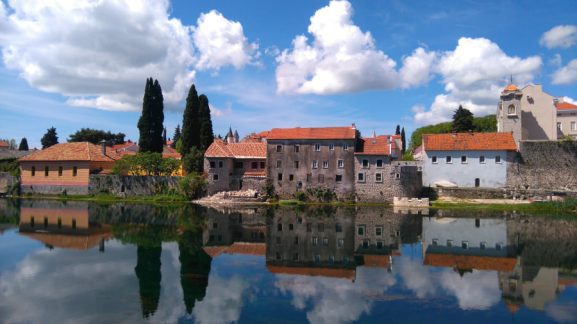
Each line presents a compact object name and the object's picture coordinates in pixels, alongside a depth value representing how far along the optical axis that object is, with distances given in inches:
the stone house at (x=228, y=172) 1998.0
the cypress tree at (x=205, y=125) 2288.4
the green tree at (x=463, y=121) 2444.4
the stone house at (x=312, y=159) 1934.1
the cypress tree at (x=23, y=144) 4232.3
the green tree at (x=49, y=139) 3720.5
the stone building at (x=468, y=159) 1827.0
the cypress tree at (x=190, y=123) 2257.6
